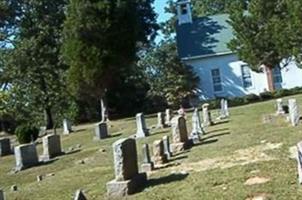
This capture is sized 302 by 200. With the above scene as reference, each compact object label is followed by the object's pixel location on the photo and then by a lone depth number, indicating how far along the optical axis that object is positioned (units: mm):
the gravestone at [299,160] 9586
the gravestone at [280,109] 24267
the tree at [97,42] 39844
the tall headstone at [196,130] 19516
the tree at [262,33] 38844
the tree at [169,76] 49000
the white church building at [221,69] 51344
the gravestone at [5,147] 28734
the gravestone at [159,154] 15875
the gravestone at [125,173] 12023
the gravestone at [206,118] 25703
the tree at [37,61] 45156
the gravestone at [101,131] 28875
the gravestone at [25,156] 22125
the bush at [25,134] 29878
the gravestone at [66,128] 35262
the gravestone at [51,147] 24005
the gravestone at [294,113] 19312
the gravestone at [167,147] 16734
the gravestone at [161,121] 28950
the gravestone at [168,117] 29306
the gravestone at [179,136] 18078
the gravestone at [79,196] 10409
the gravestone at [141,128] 26281
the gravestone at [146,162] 14785
